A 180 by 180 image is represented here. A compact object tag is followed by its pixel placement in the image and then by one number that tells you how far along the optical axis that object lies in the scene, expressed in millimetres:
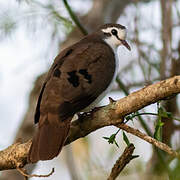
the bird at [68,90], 6297
